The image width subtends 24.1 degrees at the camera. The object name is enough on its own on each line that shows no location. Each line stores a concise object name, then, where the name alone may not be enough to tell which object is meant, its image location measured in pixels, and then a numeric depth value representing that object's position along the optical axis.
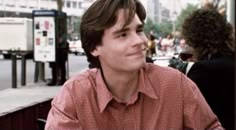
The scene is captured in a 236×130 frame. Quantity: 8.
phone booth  14.19
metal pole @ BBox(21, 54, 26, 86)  14.59
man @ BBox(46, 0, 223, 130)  1.89
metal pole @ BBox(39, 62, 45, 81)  15.73
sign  14.28
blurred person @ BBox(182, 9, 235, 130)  3.31
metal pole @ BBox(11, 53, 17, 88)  13.59
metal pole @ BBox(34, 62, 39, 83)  16.10
